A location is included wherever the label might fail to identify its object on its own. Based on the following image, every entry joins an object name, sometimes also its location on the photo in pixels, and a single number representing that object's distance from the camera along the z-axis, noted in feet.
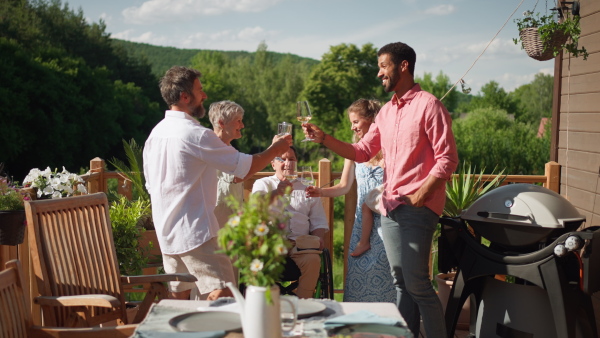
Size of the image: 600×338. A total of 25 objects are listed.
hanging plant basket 15.08
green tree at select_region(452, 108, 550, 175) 152.25
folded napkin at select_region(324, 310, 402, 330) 6.73
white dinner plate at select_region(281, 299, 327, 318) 7.07
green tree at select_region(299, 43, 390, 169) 193.16
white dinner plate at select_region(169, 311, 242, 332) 6.60
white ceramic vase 5.93
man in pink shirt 10.62
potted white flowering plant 12.96
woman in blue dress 13.28
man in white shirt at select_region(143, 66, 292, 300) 9.82
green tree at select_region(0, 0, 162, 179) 111.04
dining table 6.50
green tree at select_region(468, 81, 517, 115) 233.39
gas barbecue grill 11.01
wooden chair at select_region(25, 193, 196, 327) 9.11
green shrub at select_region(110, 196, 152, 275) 14.26
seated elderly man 13.94
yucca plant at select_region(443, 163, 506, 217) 15.72
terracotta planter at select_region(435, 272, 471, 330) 15.03
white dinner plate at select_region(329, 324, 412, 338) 6.51
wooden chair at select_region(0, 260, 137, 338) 7.05
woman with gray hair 12.51
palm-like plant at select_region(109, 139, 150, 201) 17.43
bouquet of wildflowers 5.81
